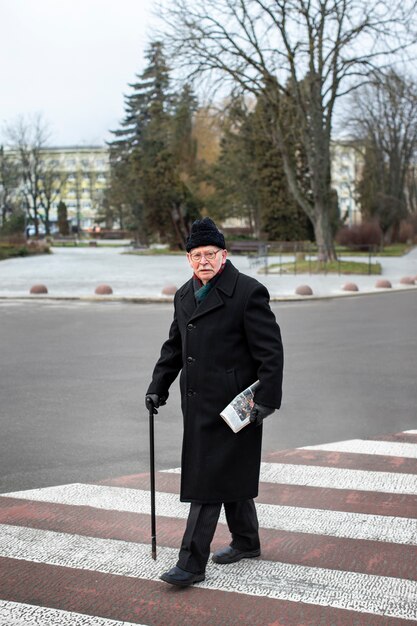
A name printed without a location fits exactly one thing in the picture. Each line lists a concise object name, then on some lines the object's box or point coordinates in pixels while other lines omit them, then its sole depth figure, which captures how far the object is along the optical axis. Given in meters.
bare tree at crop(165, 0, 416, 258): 30.45
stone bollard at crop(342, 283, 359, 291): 24.44
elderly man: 4.19
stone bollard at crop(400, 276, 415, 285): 27.31
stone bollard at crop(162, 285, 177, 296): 22.52
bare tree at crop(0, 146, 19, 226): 74.49
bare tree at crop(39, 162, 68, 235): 88.50
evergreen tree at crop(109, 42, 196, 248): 54.66
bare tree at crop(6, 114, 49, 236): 81.00
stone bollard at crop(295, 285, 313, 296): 22.62
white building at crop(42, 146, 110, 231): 101.12
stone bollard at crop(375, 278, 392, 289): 25.53
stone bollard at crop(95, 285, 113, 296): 22.84
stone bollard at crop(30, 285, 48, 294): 23.58
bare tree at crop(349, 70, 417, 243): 58.31
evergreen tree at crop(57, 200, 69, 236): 98.50
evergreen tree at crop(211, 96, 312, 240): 54.50
